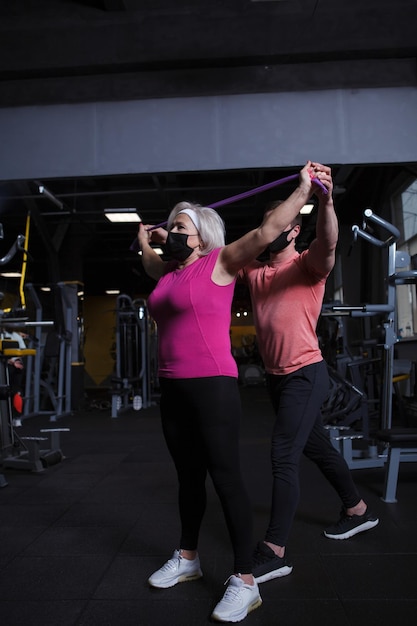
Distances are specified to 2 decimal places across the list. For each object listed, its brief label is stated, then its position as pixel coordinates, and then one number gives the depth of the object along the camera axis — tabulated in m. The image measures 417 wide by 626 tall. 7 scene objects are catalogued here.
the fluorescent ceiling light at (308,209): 8.77
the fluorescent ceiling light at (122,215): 8.55
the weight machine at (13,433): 3.68
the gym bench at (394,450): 2.86
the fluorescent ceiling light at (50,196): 6.62
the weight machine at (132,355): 8.38
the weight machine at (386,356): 2.96
